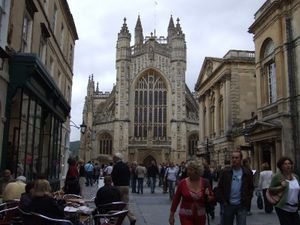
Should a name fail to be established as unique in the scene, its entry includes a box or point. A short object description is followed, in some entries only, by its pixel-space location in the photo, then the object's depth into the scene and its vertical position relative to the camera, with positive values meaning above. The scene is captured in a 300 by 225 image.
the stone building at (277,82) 20.95 +5.28
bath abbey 53.31 +8.28
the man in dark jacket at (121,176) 9.71 -0.14
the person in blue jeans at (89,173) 25.33 -0.20
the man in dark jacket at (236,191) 5.93 -0.30
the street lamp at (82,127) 22.71 +2.52
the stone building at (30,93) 9.80 +2.24
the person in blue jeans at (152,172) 20.78 -0.08
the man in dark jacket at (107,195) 7.14 -0.46
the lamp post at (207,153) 36.59 +1.73
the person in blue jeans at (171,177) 16.47 -0.27
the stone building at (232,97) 32.44 +6.36
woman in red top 4.97 -0.32
